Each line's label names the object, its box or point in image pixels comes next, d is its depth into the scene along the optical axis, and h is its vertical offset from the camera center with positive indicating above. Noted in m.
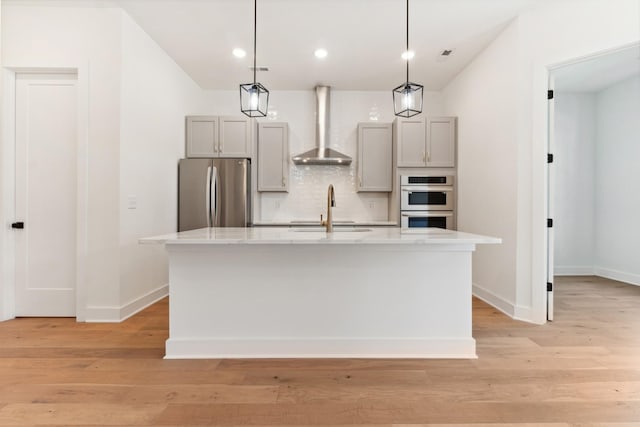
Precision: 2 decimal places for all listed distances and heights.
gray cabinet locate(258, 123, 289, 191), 4.92 +0.86
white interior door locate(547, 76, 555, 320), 3.11 +0.18
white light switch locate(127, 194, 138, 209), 3.29 +0.08
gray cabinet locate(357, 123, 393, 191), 4.92 +0.83
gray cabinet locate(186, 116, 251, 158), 4.71 +1.05
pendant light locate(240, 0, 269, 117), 2.47 +0.84
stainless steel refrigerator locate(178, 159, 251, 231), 4.41 +0.18
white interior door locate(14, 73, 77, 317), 3.21 +0.19
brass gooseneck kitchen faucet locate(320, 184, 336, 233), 2.61 +0.06
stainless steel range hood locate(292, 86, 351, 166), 4.88 +1.18
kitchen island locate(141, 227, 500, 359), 2.36 -0.63
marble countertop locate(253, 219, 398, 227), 4.72 -0.17
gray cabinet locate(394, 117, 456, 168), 4.63 +0.99
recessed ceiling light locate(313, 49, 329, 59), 3.95 +1.89
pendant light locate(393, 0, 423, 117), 2.48 +0.85
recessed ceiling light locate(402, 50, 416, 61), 3.98 +1.89
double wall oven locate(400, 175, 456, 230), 4.57 +0.13
